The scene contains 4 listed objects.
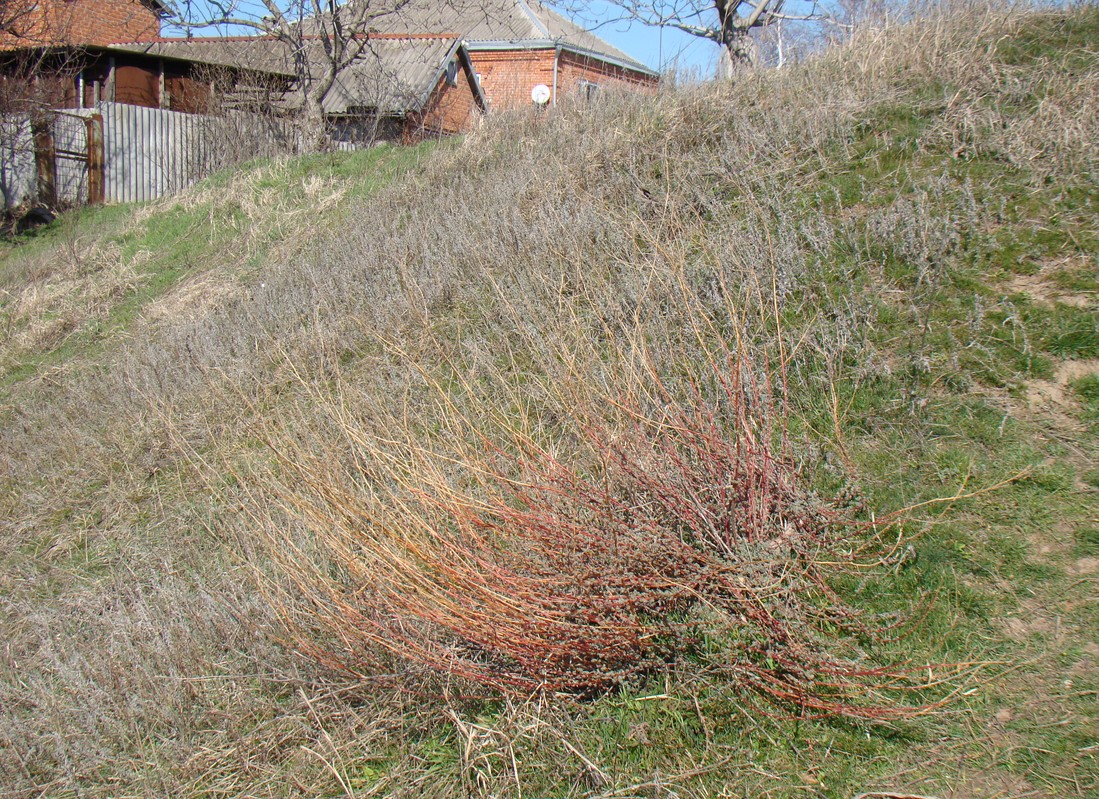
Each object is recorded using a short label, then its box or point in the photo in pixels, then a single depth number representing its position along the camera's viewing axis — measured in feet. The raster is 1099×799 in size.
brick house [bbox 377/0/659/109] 89.71
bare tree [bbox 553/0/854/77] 49.88
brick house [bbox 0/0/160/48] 60.95
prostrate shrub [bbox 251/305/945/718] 9.80
